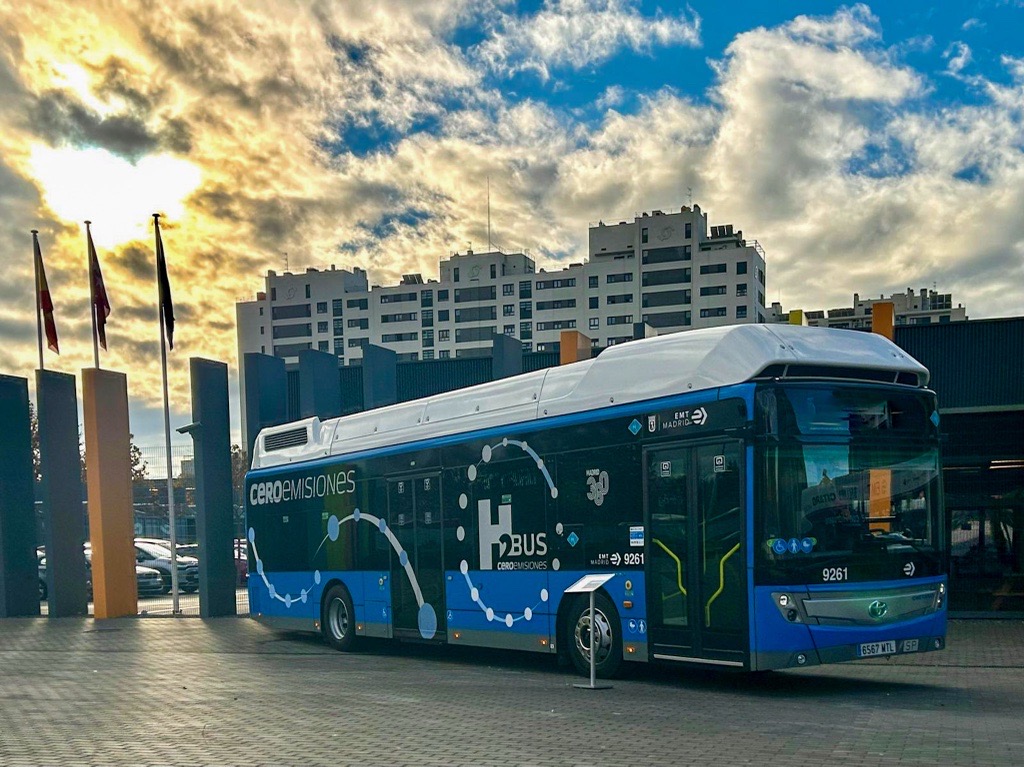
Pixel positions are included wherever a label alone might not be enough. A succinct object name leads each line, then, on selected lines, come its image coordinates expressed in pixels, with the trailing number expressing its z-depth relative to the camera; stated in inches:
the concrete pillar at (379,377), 970.7
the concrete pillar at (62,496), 991.0
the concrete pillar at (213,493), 936.9
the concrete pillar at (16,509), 1022.4
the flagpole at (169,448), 955.3
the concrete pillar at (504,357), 951.6
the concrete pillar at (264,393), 984.9
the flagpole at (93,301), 1045.8
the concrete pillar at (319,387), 975.6
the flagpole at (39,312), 1095.7
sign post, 450.0
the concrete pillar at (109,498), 959.0
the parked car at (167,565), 1246.3
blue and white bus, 406.3
